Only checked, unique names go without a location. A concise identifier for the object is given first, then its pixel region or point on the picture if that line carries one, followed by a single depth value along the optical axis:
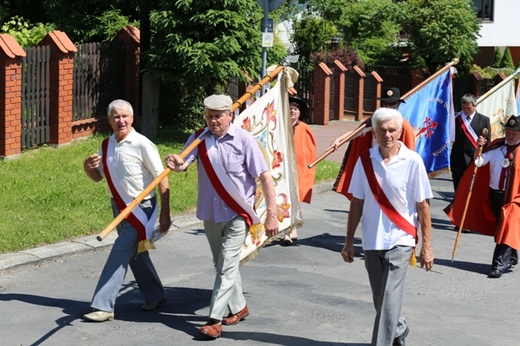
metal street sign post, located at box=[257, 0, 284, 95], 15.61
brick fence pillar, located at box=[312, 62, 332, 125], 25.36
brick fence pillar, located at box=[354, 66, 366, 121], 27.56
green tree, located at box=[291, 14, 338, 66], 35.03
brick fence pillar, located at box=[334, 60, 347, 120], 26.50
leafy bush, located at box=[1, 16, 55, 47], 19.12
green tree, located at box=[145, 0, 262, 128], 18.25
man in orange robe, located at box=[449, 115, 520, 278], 10.62
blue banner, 13.06
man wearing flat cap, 8.05
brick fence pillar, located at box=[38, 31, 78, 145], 16.84
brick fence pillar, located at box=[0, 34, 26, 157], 15.46
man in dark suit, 13.99
